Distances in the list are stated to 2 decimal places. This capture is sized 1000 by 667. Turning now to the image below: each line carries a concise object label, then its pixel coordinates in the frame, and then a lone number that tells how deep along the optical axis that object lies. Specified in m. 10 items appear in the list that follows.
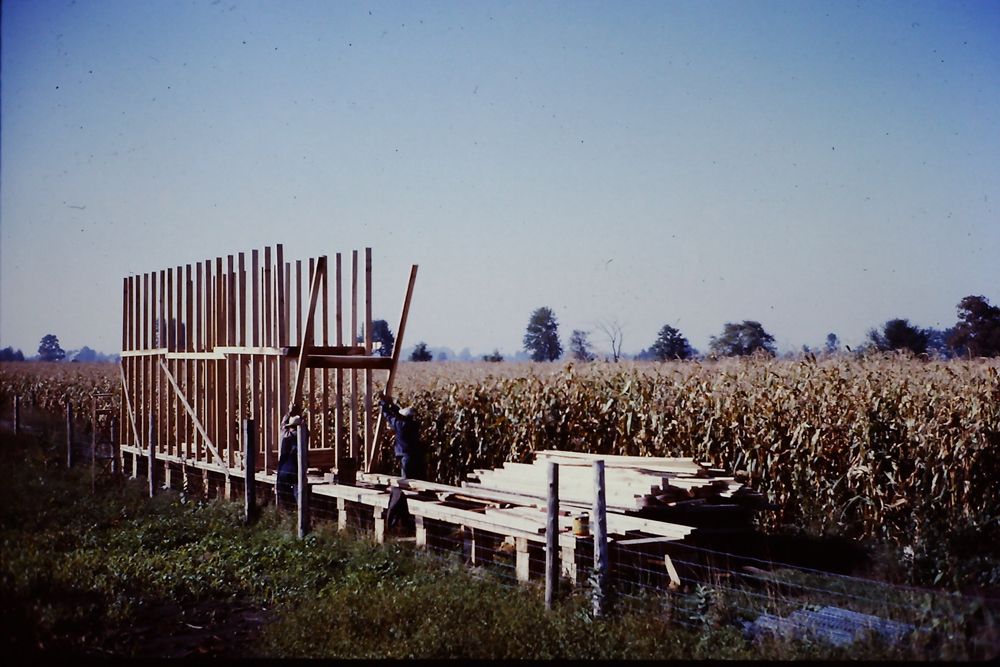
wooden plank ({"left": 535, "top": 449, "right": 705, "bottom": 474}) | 10.67
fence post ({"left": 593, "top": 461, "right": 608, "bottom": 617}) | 7.73
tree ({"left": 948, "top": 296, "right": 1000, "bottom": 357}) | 33.62
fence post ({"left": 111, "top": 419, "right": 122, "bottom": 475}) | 17.58
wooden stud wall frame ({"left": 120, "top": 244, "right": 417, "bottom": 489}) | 13.34
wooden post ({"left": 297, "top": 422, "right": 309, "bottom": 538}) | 11.05
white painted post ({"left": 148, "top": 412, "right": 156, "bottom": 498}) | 14.88
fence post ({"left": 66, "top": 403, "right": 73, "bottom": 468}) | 16.55
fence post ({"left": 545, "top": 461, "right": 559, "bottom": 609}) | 7.96
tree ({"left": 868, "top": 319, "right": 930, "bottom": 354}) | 45.94
